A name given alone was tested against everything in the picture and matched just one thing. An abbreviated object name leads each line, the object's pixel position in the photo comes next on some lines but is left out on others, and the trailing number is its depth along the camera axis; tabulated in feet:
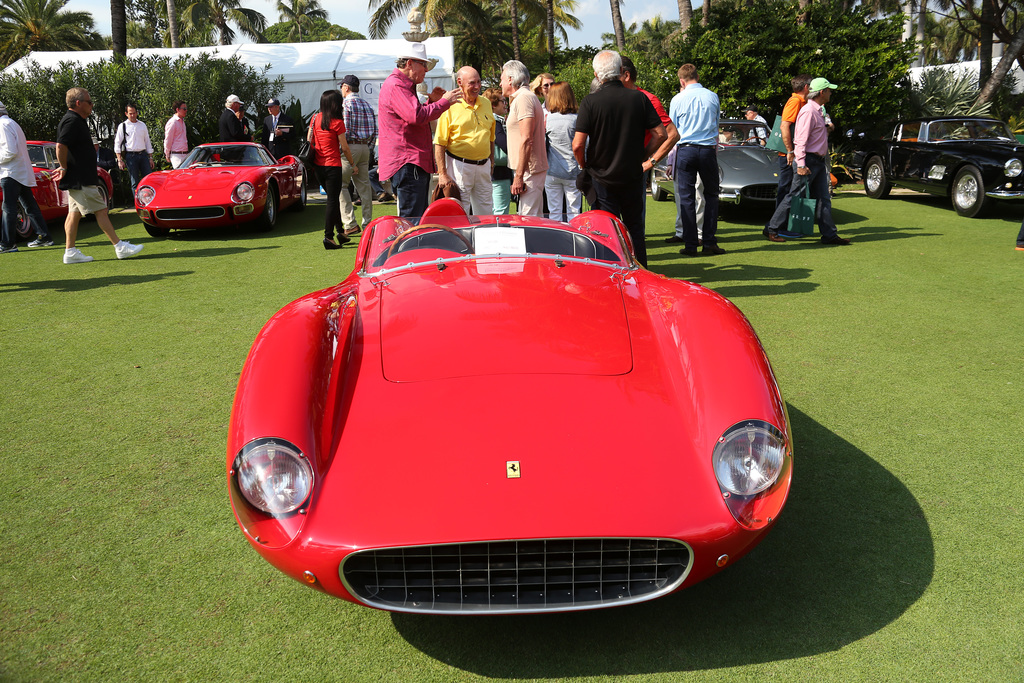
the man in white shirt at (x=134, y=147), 38.06
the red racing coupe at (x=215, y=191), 29.35
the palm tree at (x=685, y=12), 66.23
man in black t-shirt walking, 23.47
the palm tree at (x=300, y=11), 200.44
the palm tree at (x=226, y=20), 142.92
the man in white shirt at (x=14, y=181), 25.70
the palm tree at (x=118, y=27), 51.55
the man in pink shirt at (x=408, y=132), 19.97
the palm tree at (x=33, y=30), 112.68
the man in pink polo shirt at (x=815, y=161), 24.43
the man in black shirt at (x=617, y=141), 17.89
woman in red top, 26.30
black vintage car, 31.40
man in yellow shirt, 19.34
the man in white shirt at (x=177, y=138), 37.11
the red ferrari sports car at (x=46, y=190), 30.27
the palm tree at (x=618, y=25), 86.07
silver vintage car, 30.81
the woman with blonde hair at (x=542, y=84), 23.43
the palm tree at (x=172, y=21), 93.86
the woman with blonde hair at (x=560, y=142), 22.06
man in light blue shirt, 23.04
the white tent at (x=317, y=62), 55.98
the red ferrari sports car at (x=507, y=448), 6.32
